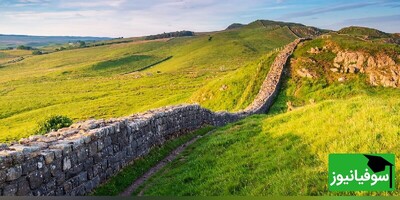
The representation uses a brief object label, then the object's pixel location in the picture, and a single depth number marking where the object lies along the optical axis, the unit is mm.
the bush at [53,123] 37125
